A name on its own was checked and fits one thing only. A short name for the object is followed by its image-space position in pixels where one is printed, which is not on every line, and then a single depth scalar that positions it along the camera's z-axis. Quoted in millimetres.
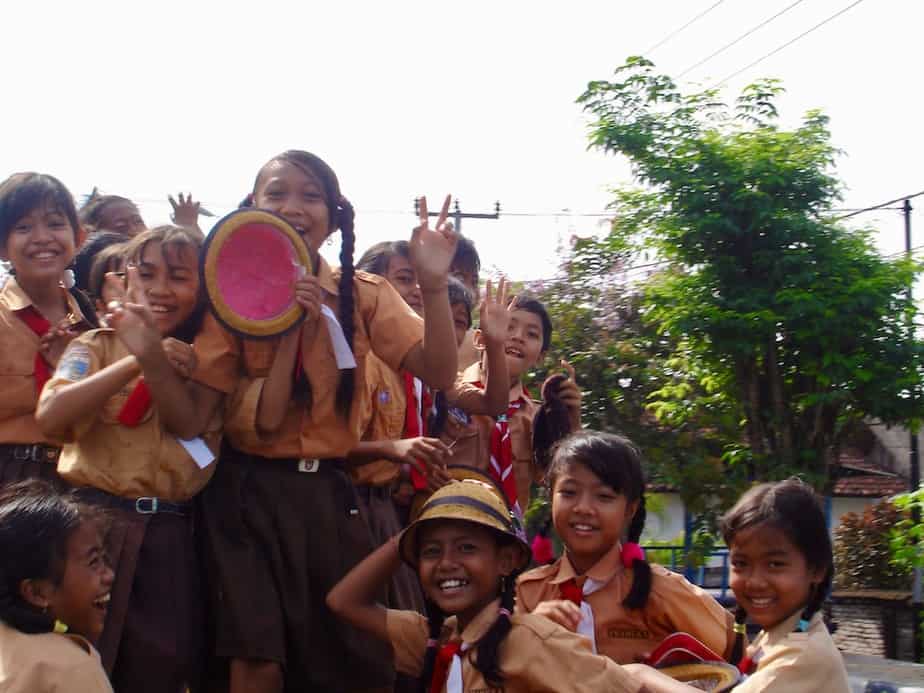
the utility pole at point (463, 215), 22500
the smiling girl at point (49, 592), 2816
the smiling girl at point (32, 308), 3689
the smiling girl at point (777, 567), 2992
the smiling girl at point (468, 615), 2912
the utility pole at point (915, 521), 10203
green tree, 8164
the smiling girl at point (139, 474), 3271
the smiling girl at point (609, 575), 3301
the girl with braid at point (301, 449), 3449
